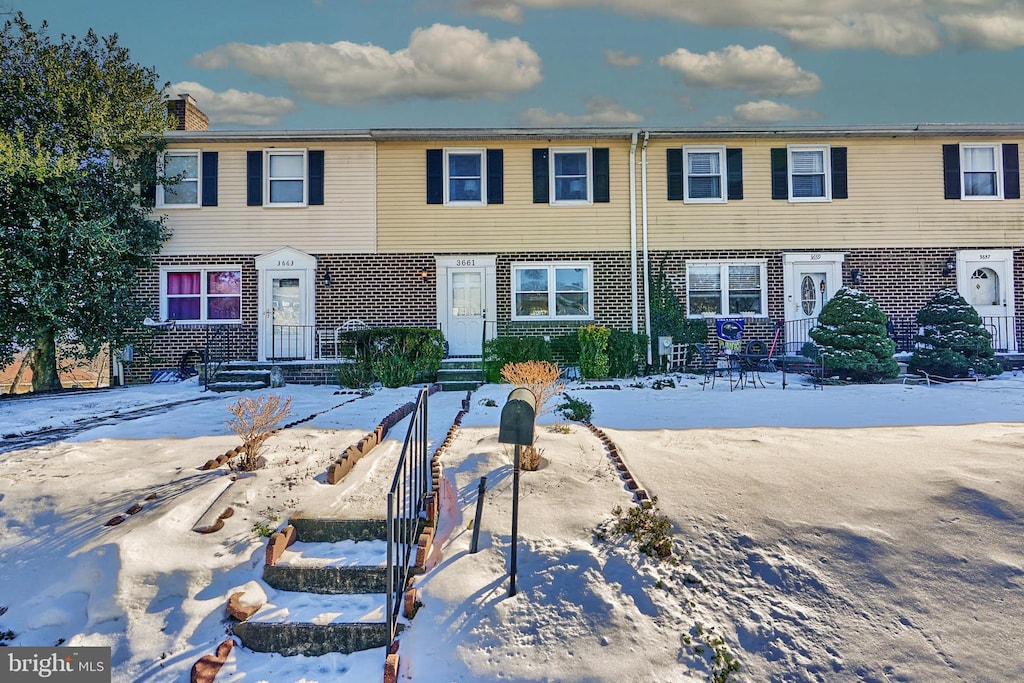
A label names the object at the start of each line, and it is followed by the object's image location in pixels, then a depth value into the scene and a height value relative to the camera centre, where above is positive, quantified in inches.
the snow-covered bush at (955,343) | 500.1 +3.9
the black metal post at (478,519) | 170.8 -49.4
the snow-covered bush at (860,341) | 483.5 +5.8
